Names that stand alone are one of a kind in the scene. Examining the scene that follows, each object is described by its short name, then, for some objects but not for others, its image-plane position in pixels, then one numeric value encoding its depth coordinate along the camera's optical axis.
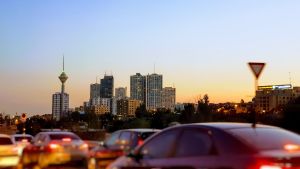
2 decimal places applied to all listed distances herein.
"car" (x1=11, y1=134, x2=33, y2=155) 31.31
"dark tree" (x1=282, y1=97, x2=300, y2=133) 26.68
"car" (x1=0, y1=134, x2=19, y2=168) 19.02
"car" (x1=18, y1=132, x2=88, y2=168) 17.48
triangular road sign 16.36
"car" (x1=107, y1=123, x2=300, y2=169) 7.11
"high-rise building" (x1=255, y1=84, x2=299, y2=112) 114.84
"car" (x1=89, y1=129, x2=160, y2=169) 15.53
